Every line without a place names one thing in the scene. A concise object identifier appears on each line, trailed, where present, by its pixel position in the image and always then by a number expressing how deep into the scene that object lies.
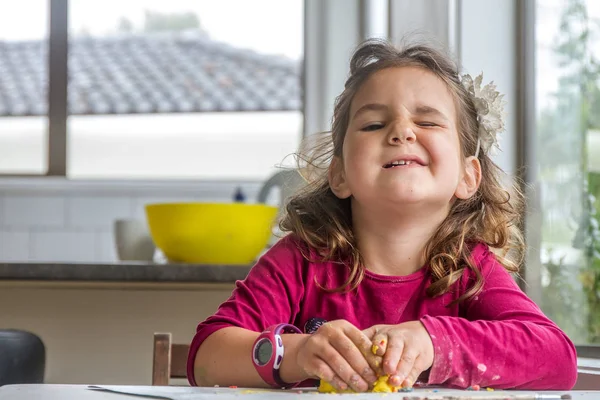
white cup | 2.07
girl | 1.24
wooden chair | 1.41
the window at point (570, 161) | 1.69
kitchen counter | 1.82
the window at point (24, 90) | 2.78
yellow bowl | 1.90
